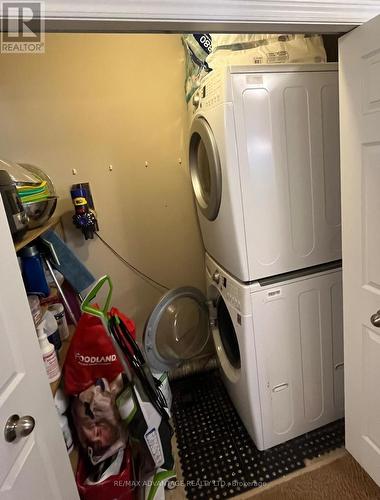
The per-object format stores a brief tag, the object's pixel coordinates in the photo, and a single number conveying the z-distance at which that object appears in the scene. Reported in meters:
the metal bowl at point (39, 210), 1.23
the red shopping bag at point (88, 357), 1.26
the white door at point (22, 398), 0.73
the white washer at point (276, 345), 1.40
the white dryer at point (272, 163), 1.20
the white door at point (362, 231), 0.94
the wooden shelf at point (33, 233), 1.07
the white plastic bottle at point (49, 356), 1.18
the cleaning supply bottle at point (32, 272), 1.30
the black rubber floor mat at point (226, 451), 1.46
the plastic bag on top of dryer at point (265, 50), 1.26
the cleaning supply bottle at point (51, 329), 1.29
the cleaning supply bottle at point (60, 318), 1.41
